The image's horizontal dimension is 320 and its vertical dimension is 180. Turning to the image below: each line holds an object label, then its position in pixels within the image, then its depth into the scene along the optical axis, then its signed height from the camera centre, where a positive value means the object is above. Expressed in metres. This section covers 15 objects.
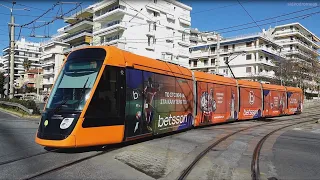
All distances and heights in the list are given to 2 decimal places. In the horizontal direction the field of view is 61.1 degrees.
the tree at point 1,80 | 61.17 +3.42
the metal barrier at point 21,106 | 17.72 -0.75
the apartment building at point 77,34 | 58.38 +14.85
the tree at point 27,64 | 90.06 +10.42
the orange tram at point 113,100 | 7.00 -0.10
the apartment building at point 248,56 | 57.56 +9.23
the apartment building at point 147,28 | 47.56 +13.02
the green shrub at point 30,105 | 18.25 -0.63
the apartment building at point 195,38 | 79.25 +17.57
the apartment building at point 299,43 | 54.28 +15.61
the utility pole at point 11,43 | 22.12 +4.35
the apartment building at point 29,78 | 82.12 +5.47
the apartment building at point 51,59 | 70.31 +10.11
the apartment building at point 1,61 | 128.15 +17.10
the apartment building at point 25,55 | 110.81 +17.29
